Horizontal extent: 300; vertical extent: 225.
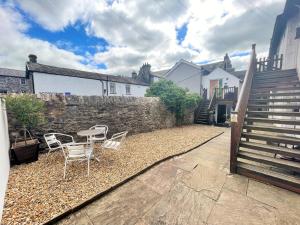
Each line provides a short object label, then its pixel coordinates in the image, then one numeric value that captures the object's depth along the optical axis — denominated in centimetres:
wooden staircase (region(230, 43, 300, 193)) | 258
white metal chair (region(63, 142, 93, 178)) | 279
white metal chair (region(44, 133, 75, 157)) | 370
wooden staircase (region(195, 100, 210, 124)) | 1061
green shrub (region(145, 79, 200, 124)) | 863
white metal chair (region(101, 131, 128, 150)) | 351
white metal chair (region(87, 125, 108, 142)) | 502
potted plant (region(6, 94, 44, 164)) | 332
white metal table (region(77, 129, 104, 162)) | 346
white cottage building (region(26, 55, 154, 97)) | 1123
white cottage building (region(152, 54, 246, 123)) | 1091
